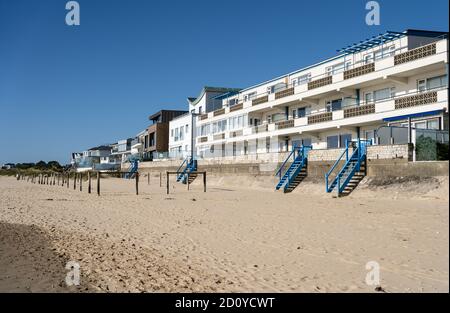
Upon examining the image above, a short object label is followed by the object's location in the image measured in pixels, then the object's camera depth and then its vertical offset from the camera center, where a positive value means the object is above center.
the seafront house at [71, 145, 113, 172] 73.09 +2.19
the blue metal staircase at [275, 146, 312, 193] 27.66 -0.37
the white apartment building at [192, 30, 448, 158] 25.41 +5.57
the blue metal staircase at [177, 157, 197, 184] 43.56 -0.20
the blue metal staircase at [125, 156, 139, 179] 57.85 +0.35
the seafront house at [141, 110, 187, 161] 68.68 +5.90
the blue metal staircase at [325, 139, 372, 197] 22.47 -0.26
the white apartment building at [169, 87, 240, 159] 55.12 +7.58
